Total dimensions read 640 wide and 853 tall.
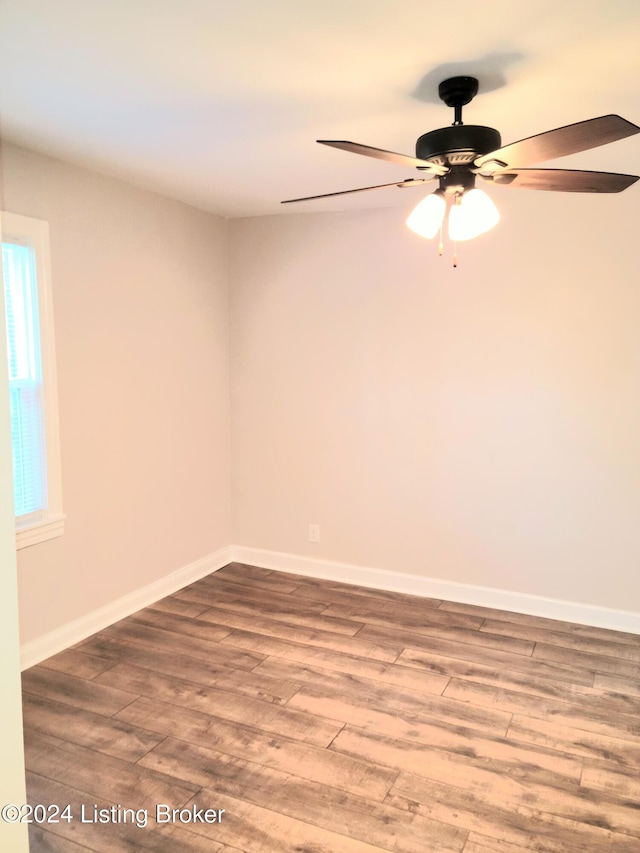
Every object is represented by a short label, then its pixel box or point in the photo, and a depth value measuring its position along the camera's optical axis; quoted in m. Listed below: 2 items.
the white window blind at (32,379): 2.92
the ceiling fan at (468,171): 1.89
